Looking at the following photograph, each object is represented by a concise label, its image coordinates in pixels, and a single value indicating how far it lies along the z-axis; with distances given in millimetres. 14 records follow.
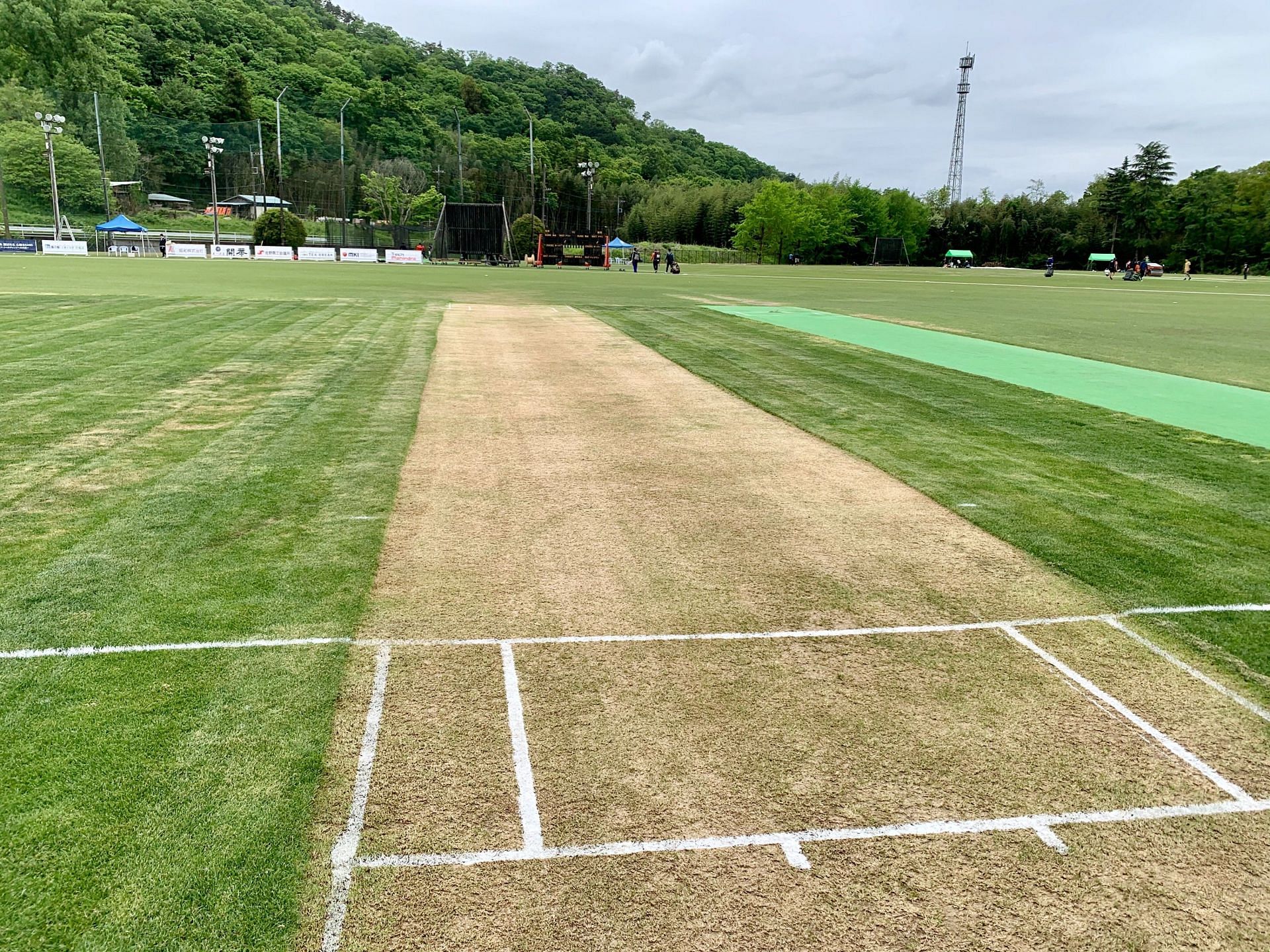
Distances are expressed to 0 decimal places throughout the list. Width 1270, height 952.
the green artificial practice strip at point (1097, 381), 13094
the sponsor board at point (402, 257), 72525
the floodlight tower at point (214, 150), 75500
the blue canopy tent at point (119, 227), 75625
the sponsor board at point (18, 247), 66500
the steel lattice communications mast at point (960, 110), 130875
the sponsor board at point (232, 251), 70812
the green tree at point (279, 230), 77812
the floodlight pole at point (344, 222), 83294
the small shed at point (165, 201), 98562
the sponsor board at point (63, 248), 68562
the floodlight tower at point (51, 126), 64562
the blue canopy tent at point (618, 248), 80375
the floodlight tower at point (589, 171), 77625
